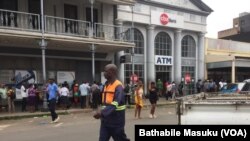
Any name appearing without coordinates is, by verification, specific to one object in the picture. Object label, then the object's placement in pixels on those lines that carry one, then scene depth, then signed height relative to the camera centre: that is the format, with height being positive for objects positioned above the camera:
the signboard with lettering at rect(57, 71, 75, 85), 19.95 -0.48
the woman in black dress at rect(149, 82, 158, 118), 14.11 -1.21
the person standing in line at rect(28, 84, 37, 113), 16.84 -1.34
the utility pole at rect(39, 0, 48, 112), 16.70 +0.51
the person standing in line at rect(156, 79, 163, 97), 24.23 -1.31
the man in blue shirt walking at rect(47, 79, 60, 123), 12.36 -0.89
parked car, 16.25 -0.97
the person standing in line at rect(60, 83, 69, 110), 17.44 -1.36
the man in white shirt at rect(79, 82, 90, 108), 18.45 -1.39
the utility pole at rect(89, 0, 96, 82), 19.02 +1.09
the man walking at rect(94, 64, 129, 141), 5.59 -0.64
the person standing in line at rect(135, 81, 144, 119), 13.85 -1.22
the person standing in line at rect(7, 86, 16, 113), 16.41 -1.46
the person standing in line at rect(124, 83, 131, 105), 19.75 -1.48
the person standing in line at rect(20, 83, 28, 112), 16.98 -1.31
